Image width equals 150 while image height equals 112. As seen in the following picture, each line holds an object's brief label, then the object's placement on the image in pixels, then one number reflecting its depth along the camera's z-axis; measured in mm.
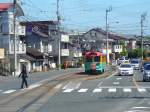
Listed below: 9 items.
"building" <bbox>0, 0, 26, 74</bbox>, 79875
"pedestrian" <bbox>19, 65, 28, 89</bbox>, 38459
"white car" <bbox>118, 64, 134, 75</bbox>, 64250
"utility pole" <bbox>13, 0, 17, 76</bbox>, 66794
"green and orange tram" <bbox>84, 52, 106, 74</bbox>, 65000
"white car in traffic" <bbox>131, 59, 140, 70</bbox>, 90688
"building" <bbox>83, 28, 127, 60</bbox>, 153688
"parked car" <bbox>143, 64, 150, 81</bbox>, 47806
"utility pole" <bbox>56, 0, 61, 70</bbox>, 102869
